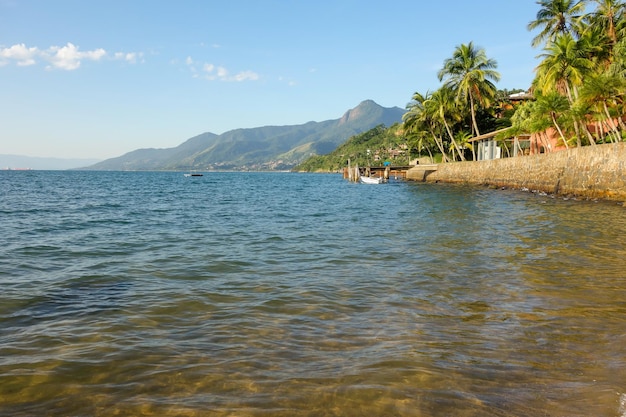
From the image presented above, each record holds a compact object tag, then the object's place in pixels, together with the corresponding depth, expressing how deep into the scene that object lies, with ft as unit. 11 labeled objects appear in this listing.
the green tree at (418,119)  186.70
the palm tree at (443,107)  160.76
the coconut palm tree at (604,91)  78.21
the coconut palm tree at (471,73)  149.38
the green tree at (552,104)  99.25
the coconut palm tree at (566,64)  99.50
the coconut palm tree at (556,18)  126.21
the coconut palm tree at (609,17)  109.81
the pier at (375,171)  200.13
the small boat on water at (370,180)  178.67
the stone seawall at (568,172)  69.78
